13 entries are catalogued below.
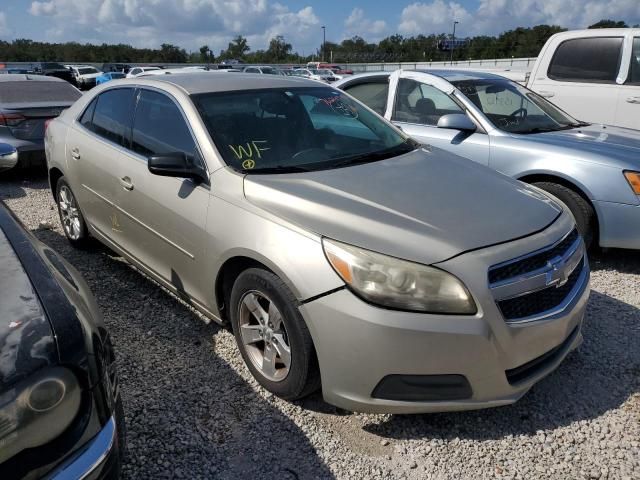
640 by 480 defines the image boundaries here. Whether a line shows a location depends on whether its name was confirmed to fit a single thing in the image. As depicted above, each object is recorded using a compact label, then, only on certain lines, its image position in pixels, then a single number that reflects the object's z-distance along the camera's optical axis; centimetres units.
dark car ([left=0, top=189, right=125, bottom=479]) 141
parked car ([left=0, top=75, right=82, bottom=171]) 720
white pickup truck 646
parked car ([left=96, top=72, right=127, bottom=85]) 2990
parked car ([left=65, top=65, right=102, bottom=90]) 3209
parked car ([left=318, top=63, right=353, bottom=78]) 3738
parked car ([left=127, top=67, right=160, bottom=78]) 3017
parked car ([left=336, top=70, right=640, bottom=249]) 417
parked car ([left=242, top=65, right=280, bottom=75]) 2981
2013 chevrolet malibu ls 220
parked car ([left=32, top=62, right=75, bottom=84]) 3082
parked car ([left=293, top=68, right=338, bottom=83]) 3219
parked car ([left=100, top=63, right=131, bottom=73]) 3741
